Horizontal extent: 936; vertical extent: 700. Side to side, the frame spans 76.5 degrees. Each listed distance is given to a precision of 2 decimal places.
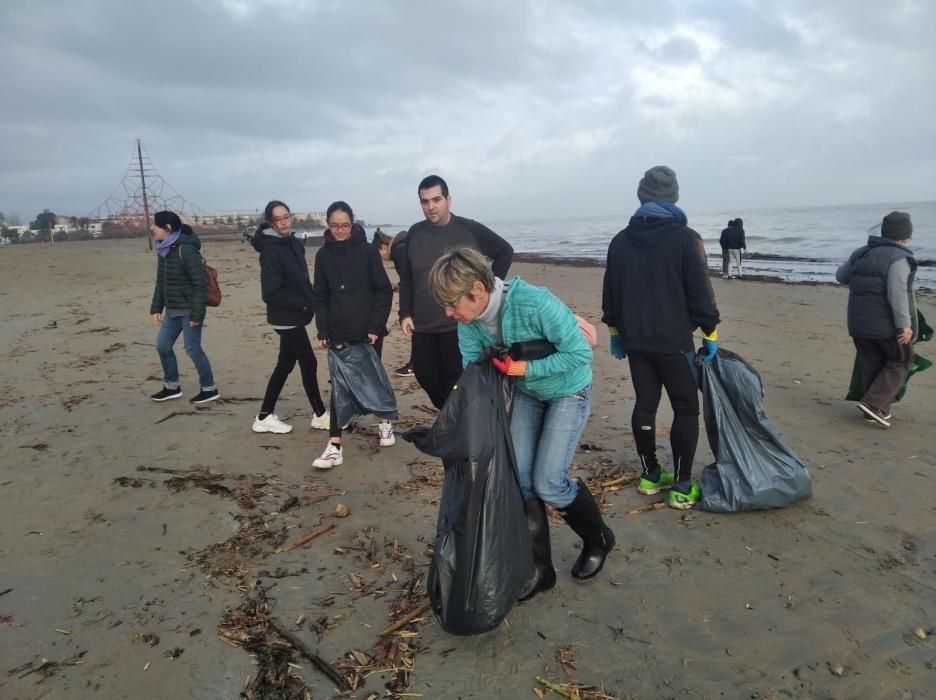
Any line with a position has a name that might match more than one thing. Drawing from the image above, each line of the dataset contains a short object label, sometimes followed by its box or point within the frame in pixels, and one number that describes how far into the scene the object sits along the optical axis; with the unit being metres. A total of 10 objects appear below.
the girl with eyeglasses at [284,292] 4.55
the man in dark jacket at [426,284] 3.97
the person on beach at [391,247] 4.95
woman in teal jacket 2.38
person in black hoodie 3.28
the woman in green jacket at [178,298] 5.29
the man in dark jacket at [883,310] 4.45
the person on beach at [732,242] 16.89
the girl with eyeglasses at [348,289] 4.30
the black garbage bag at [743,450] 3.33
